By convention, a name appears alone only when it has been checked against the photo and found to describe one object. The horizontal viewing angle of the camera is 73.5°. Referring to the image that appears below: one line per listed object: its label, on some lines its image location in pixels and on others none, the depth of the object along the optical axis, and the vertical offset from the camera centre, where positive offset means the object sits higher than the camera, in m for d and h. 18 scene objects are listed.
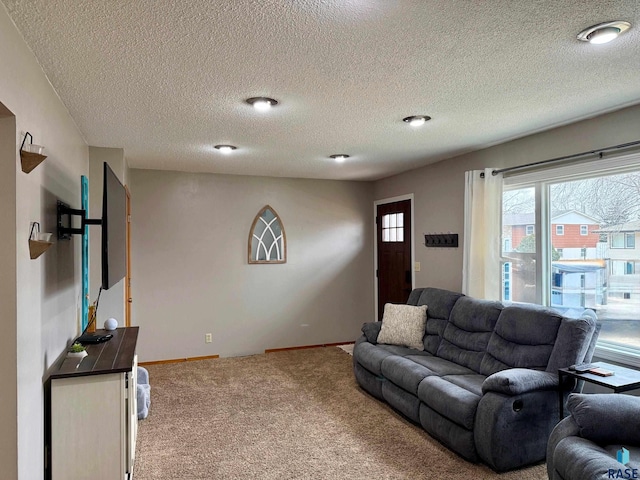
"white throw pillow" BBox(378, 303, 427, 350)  4.21 -0.84
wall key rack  4.63 +0.03
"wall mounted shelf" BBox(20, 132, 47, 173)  1.85 +0.39
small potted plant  2.56 -0.65
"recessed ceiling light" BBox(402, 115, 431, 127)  3.14 +0.92
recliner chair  1.91 -0.98
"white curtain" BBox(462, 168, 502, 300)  3.91 +0.07
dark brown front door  5.57 -0.13
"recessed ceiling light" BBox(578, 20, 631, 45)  1.81 +0.91
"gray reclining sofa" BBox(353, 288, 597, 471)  2.71 -1.03
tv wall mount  2.61 +0.15
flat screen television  2.37 +0.09
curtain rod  2.88 +0.65
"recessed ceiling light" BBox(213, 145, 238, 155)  4.06 +0.92
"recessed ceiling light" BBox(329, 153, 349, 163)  4.47 +0.92
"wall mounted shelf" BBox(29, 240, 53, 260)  1.98 -0.01
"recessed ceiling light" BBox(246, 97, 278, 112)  2.71 +0.91
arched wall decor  5.76 +0.06
